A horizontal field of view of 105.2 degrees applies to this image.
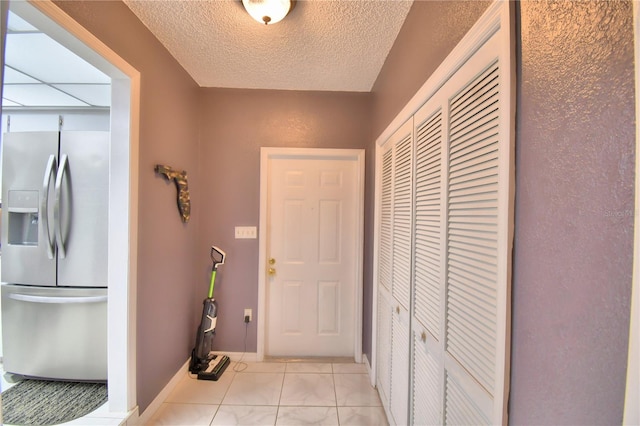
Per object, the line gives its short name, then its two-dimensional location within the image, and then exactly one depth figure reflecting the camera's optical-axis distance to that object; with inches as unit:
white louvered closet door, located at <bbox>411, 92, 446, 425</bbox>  38.9
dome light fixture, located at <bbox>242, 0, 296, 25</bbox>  52.9
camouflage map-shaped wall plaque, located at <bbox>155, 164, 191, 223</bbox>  74.1
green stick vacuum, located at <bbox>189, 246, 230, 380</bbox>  85.7
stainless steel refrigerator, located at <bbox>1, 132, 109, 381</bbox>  70.6
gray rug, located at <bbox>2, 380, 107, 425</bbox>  61.6
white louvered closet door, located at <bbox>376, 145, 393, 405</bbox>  67.0
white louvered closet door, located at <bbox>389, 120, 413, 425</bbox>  53.3
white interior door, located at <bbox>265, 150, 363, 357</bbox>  98.0
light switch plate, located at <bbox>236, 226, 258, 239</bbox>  96.2
